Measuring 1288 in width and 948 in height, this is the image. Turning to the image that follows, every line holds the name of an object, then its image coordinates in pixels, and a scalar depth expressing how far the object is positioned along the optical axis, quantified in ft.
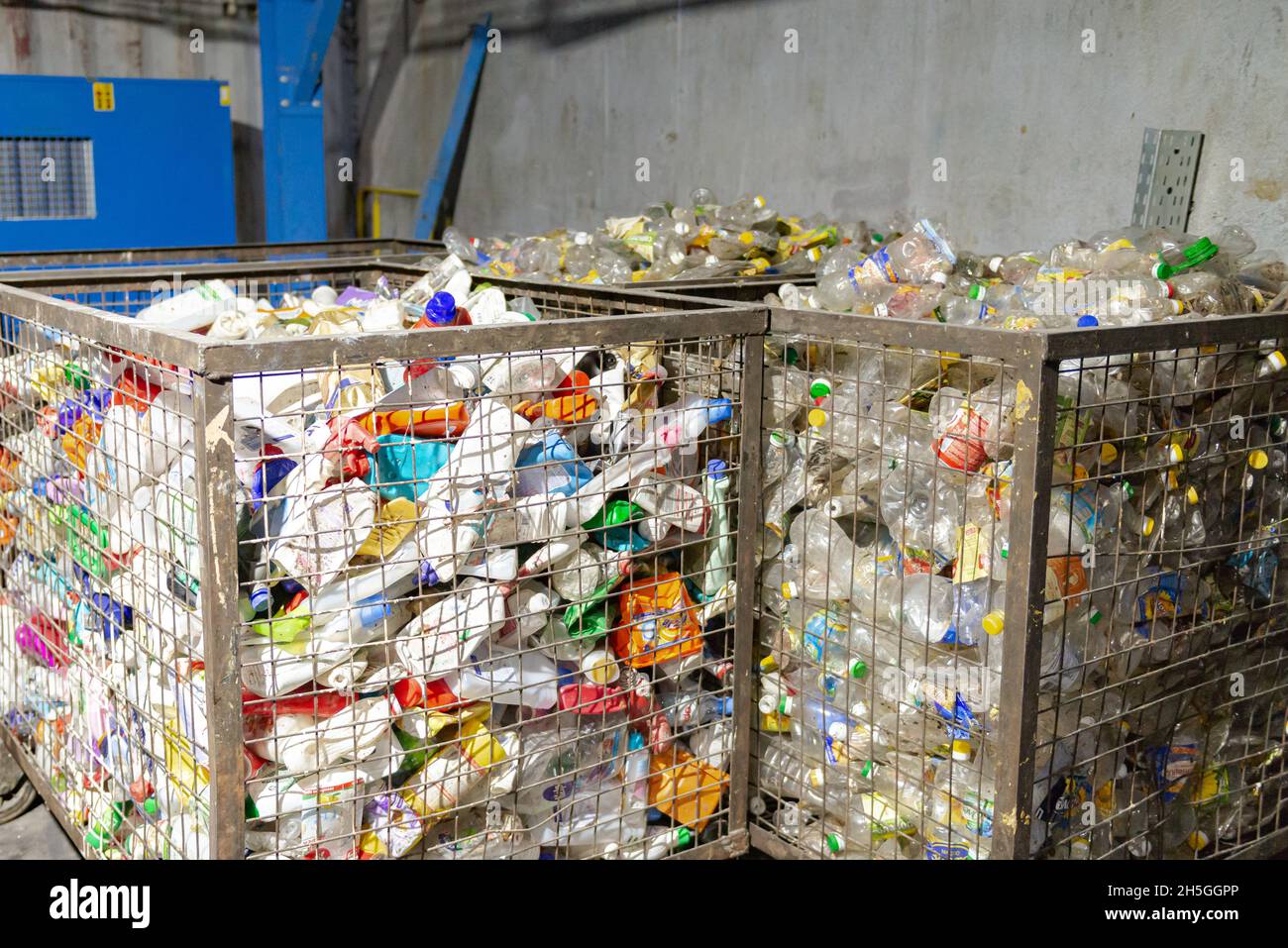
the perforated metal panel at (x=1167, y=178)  9.87
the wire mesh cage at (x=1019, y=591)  5.87
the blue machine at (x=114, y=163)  20.25
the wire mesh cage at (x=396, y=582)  5.44
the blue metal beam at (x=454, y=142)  21.95
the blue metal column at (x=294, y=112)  18.71
